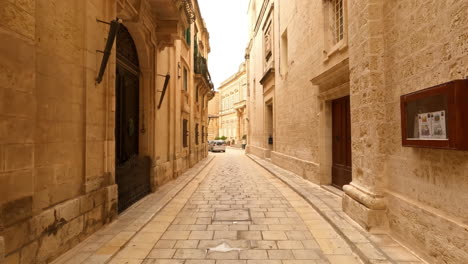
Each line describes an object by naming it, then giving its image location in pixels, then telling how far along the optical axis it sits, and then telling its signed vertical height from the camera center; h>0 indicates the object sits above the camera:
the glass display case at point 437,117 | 2.57 +0.21
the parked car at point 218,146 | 29.64 -1.14
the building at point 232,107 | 39.53 +4.88
